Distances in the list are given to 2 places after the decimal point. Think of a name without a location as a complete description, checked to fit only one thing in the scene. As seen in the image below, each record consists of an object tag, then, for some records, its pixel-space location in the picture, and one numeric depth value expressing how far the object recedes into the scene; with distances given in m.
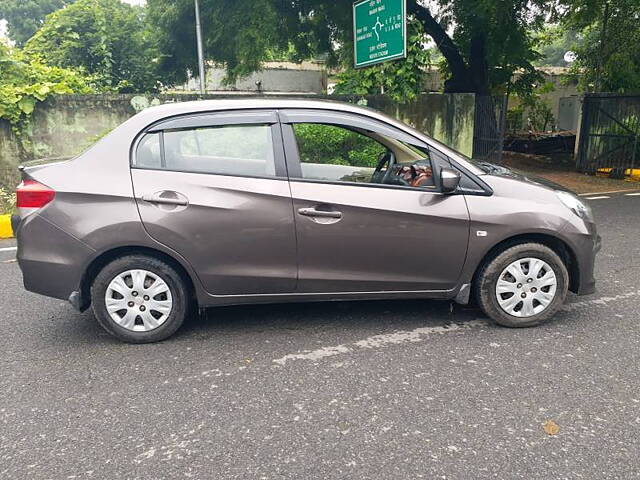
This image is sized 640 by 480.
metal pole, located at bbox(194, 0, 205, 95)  12.20
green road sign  9.30
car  3.52
